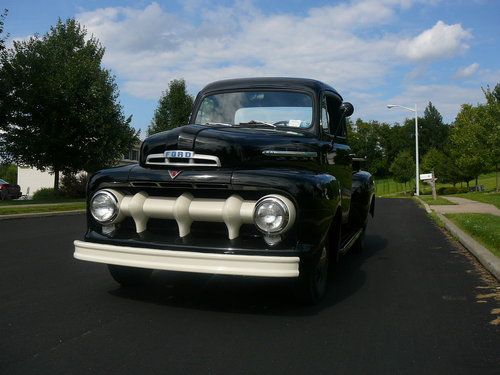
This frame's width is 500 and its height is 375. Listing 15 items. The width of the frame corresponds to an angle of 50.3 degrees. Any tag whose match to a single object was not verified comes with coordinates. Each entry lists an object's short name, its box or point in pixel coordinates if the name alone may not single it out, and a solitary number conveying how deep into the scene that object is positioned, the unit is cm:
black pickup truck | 400
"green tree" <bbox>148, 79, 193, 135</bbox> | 3962
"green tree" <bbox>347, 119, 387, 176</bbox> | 9656
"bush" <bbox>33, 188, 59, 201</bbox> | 3334
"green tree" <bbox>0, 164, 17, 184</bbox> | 7596
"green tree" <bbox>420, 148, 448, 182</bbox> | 6047
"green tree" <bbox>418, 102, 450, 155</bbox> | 9962
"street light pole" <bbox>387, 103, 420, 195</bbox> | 3902
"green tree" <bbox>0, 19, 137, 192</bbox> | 2638
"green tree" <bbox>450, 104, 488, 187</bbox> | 3504
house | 4906
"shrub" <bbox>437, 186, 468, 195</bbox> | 5200
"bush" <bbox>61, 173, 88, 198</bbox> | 3112
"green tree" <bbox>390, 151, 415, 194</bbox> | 6272
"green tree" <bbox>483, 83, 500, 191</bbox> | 2725
